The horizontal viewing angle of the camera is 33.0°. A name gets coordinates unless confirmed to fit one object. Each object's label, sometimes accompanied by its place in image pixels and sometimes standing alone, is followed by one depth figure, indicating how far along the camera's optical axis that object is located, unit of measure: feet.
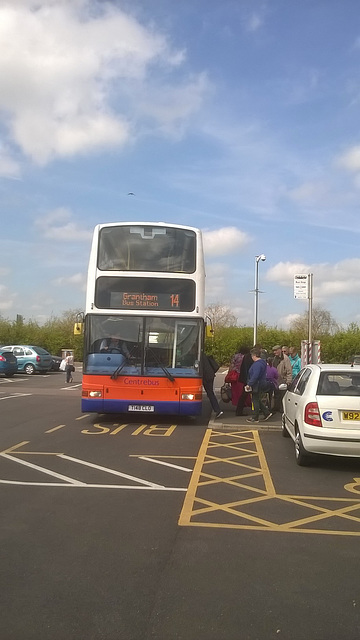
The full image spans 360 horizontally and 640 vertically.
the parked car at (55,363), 125.49
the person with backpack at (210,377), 46.47
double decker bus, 42.22
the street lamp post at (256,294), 120.88
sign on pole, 74.54
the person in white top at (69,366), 91.55
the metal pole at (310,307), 71.15
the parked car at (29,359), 115.85
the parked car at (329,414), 27.32
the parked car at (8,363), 99.81
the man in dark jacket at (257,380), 41.60
